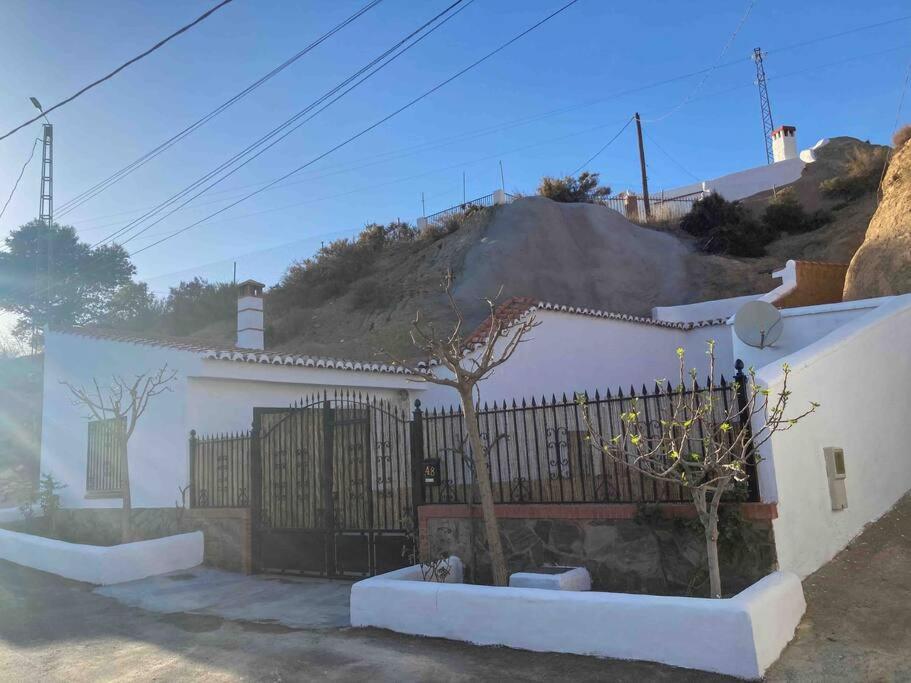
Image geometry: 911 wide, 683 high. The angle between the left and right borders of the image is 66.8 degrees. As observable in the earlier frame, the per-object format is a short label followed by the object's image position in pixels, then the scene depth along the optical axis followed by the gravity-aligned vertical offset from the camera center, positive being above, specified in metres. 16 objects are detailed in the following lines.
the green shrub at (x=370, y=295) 27.20 +6.46
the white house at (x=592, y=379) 6.35 +1.22
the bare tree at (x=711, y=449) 4.80 -0.06
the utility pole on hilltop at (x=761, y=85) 36.75 +19.86
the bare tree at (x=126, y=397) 10.13 +1.27
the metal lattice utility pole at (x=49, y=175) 19.03 +8.51
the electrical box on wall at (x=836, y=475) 6.36 -0.39
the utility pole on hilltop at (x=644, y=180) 33.94 +13.82
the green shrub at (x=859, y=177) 28.53 +10.64
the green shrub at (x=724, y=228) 28.25 +8.83
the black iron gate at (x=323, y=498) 8.27 -0.48
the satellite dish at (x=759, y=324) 11.06 +1.81
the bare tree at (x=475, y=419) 6.20 +0.30
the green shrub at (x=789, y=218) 28.11 +8.86
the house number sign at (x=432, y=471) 7.85 -0.18
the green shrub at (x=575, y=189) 32.50 +12.15
